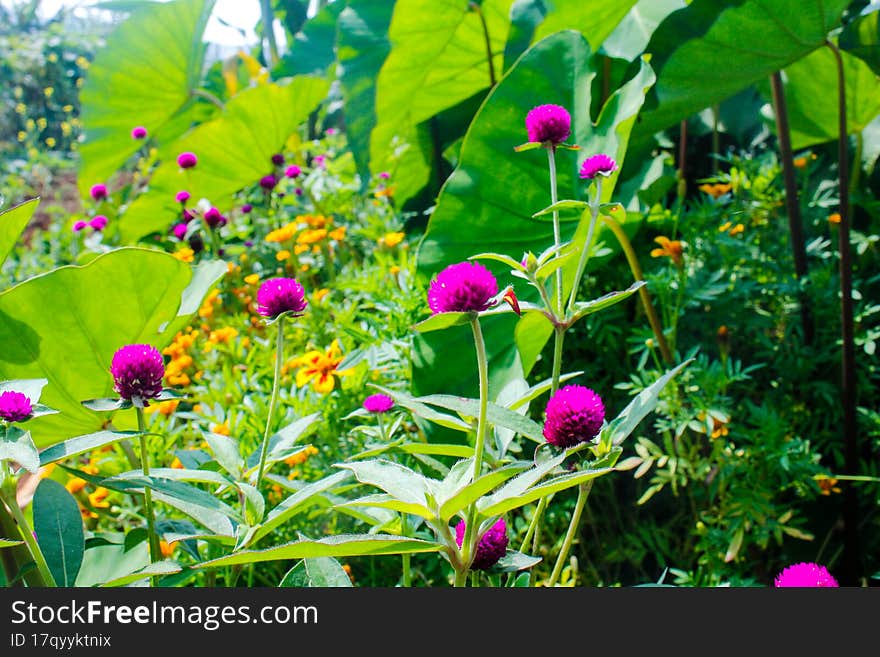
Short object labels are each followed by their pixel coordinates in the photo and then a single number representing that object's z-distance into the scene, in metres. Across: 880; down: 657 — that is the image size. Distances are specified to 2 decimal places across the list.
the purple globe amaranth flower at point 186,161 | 1.58
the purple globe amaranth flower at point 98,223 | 1.69
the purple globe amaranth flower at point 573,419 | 0.50
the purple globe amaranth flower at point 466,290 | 0.48
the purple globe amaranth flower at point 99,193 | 1.93
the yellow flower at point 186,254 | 1.56
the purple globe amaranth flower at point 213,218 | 1.53
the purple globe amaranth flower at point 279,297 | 0.59
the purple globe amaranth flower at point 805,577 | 0.49
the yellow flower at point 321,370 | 0.98
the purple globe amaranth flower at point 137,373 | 0.57
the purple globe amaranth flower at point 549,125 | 0.65
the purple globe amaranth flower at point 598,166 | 0.64
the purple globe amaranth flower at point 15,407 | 0.51
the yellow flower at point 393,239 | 1.36
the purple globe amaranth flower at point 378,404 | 0.73
